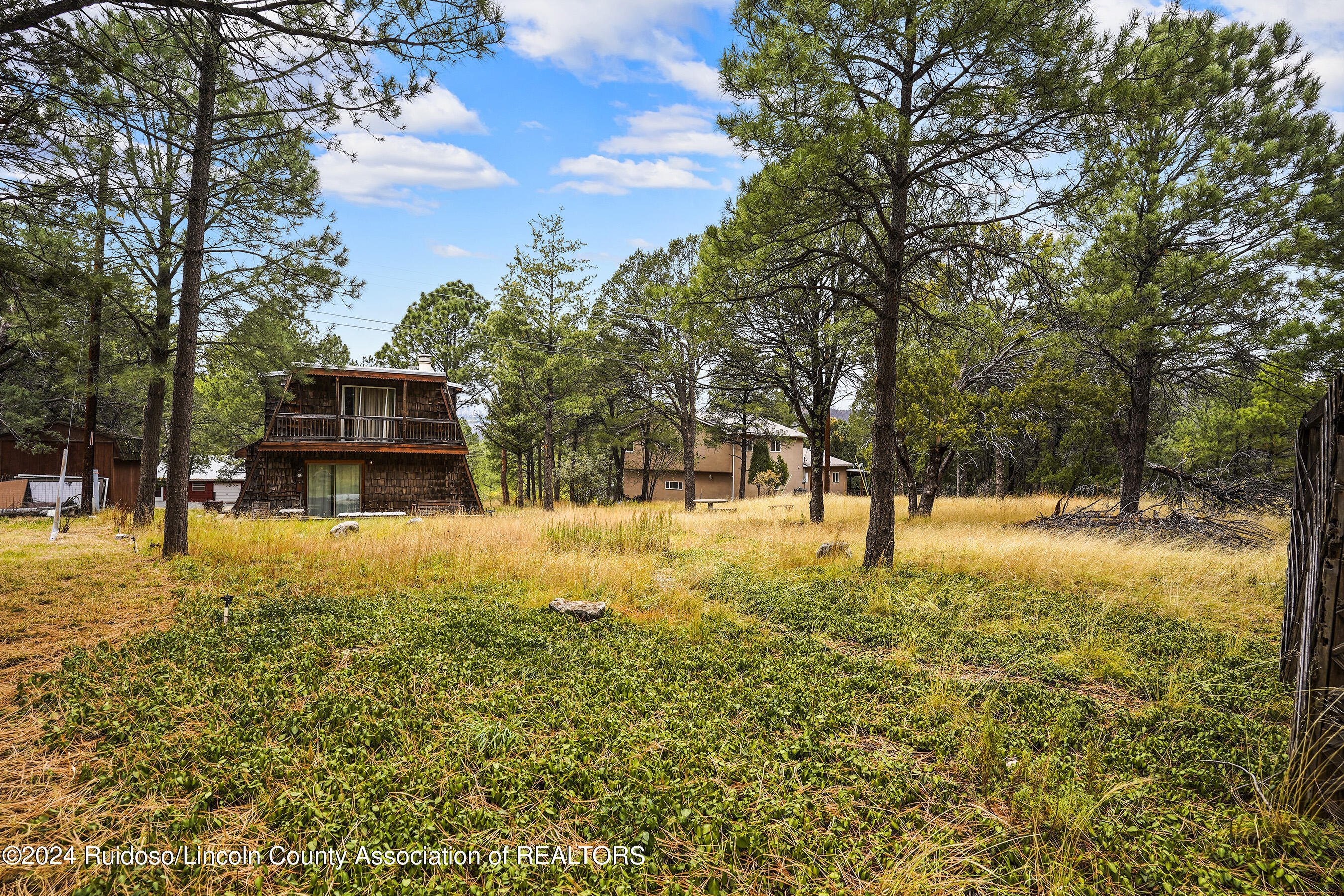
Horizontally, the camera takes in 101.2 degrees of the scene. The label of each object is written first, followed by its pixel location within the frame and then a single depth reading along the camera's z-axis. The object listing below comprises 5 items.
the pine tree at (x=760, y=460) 40.78
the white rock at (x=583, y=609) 6.43
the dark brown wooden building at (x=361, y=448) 20.02
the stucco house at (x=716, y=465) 37.53
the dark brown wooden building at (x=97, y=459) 24.00
